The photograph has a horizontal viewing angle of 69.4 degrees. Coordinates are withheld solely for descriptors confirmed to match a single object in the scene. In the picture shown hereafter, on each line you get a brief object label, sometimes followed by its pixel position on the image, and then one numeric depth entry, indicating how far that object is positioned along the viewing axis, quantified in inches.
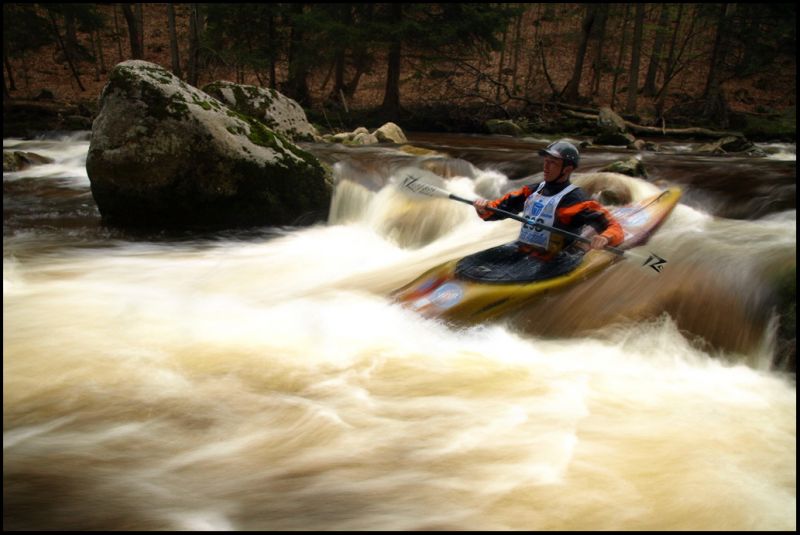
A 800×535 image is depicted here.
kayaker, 181.0
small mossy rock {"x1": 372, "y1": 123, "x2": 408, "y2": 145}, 519.2
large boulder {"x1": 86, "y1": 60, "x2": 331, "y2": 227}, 278.8
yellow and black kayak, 182.5
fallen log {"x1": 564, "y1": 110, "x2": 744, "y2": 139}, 638.8
